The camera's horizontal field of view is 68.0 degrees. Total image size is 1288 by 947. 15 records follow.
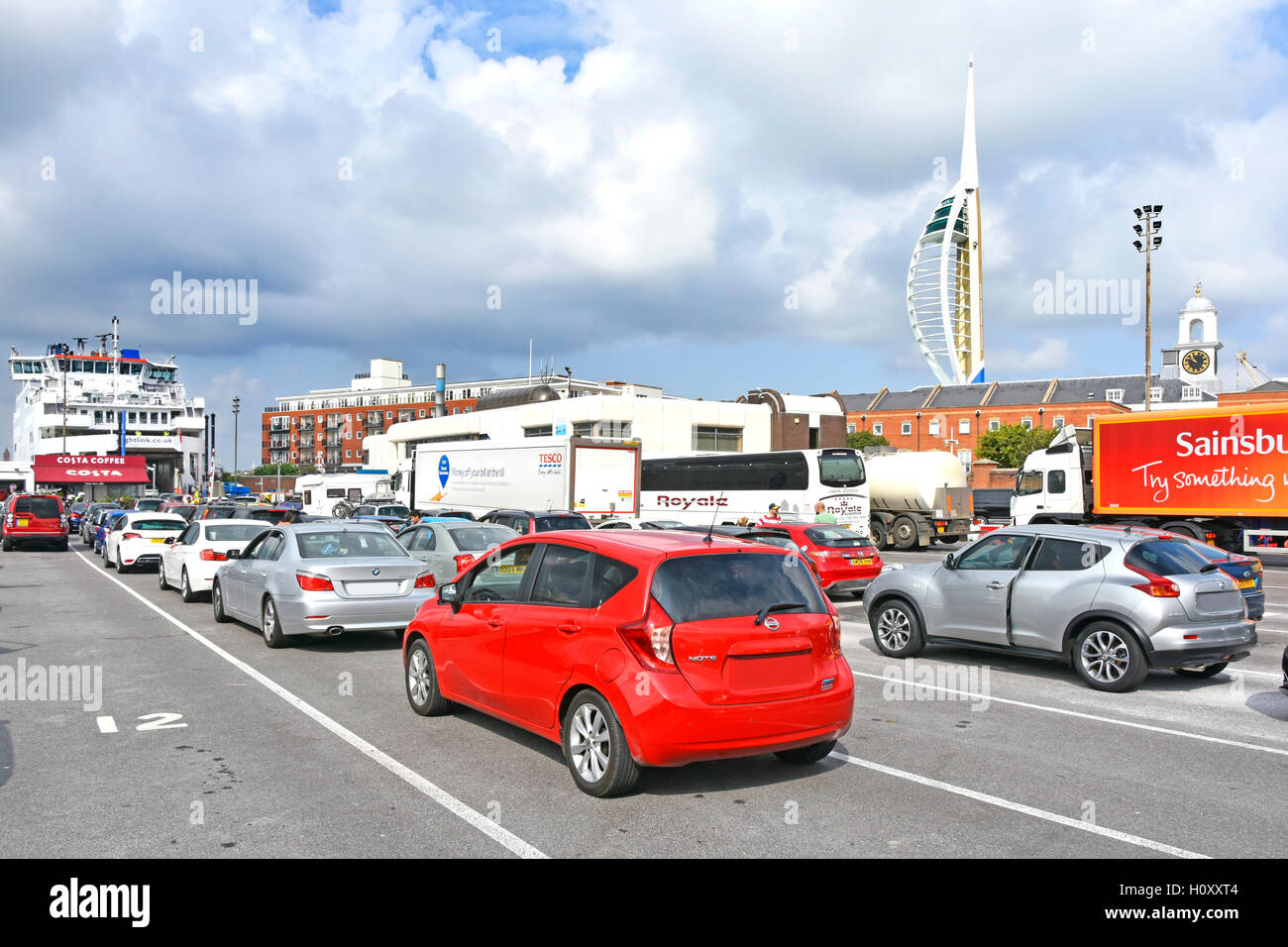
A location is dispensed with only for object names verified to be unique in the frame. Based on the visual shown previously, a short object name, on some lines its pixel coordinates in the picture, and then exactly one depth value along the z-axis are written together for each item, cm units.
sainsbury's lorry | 2341
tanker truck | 3428
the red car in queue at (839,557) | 1717
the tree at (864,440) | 9319
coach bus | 3186
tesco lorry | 2898
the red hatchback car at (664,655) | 546
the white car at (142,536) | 2269
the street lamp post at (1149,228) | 3928
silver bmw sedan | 1082
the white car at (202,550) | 1582
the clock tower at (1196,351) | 9450
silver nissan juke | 886
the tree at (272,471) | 14627
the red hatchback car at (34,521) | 3288
